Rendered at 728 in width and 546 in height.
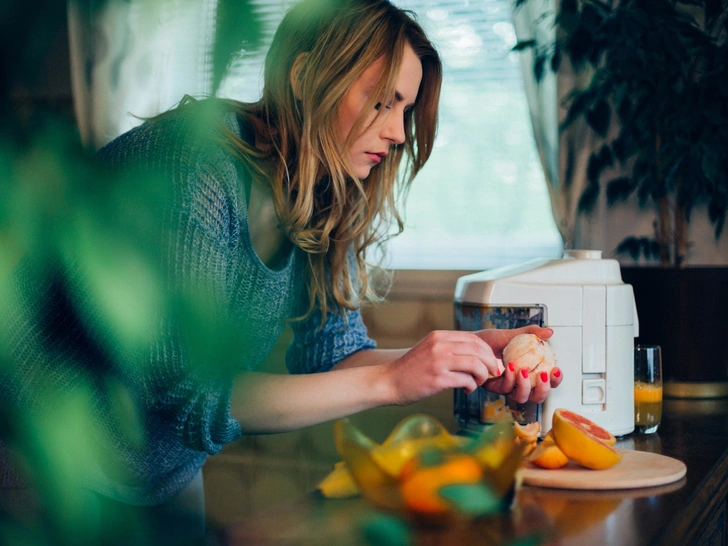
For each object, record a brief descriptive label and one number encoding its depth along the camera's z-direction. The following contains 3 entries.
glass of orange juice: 0.90
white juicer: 0.84
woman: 0.62
